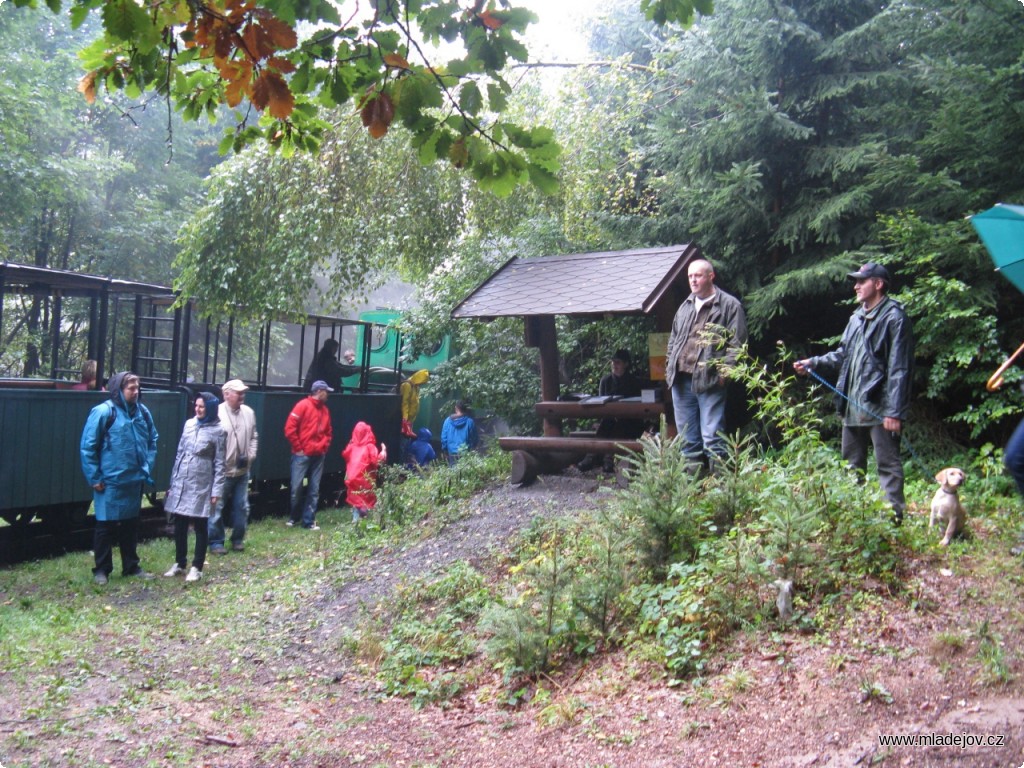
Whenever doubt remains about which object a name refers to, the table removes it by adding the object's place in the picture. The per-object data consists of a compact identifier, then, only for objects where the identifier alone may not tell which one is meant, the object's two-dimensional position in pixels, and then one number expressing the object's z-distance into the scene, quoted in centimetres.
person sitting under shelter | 1037
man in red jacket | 1322
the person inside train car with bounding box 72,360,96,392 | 1134
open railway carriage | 1022
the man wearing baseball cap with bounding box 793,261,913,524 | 601
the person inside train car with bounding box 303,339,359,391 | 1631
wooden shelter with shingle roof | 898
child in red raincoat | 1234
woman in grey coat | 954
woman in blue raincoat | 898
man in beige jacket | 1088
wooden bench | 980
